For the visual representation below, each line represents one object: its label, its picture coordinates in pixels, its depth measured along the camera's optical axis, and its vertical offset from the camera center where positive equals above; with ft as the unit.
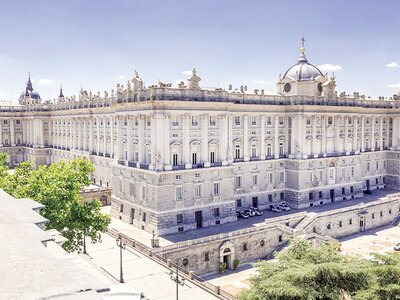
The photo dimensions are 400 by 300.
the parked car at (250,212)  188.30 -41.90
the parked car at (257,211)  190.58 -42.08
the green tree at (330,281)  79.30 -33.47
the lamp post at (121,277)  115.75 -45.22
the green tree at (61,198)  111.55 -20.74
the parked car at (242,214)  185.34 -42.42
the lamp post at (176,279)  98.20 -39.27
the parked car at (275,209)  198.22 -42.70
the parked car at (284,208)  201.26 -42.65
